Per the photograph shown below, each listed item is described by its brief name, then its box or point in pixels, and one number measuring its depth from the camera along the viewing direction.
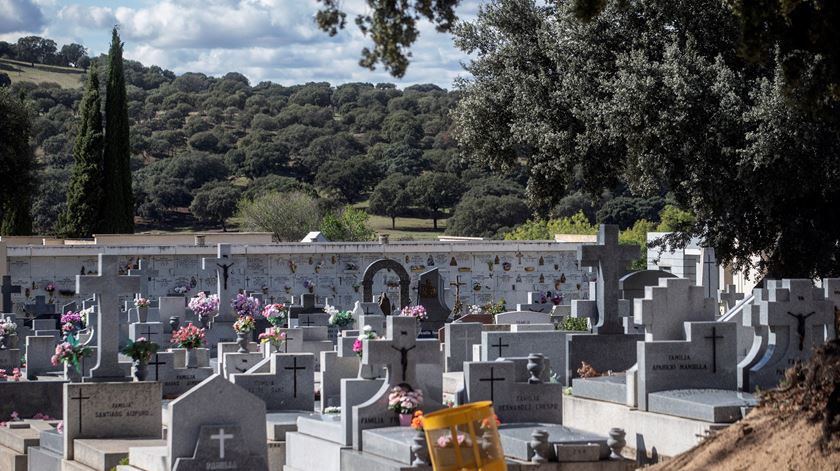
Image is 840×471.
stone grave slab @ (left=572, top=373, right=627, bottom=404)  15.77
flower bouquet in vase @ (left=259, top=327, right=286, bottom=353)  21.03
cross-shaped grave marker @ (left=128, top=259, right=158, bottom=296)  35.25
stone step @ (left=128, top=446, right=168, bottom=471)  12.25
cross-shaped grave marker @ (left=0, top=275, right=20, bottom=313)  32.34
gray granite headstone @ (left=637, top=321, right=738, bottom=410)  15.31
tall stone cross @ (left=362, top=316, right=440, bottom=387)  14.03
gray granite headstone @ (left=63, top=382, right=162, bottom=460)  15.12
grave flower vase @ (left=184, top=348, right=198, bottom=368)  21.38
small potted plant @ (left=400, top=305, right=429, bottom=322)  25.00
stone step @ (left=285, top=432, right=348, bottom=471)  13.52
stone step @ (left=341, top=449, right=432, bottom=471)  12.26
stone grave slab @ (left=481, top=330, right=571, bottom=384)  18.52
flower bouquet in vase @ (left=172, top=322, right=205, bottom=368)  21.50
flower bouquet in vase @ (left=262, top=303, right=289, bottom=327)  24.81
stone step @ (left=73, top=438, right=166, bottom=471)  13.88
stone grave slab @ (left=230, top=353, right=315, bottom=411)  16.20
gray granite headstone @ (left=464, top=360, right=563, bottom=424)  13.88
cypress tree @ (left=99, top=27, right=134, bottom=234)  51.31
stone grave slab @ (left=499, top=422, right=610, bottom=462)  12.54
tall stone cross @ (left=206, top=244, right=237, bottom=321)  28.70
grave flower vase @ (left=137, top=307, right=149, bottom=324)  27.94
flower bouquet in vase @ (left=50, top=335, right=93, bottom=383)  17.97
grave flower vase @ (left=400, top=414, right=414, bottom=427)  13.55
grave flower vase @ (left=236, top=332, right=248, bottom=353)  22.06
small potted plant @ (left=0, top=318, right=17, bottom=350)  23.84
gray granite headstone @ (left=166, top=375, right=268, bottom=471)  11.64
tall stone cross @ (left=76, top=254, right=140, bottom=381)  17.12
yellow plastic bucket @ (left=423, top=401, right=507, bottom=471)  10.70
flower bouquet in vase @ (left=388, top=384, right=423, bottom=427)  13.55
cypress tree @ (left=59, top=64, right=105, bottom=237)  50.75
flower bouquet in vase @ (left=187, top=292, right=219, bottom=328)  27.98
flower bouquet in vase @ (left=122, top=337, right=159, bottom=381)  16.75
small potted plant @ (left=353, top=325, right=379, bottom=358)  16.78
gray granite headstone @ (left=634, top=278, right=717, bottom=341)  16.58
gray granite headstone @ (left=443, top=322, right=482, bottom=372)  19.66
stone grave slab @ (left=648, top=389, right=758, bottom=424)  13.55
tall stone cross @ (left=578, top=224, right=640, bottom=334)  19.78
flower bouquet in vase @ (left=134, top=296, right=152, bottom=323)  28.00
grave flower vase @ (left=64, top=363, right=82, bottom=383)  19.17
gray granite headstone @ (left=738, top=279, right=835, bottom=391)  15.66
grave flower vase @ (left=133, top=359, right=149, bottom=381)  16.70
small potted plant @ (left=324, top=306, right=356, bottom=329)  26.08
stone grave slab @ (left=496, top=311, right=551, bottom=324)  24.78
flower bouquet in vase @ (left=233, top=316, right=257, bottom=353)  23.38
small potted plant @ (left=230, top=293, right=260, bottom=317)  27.97
